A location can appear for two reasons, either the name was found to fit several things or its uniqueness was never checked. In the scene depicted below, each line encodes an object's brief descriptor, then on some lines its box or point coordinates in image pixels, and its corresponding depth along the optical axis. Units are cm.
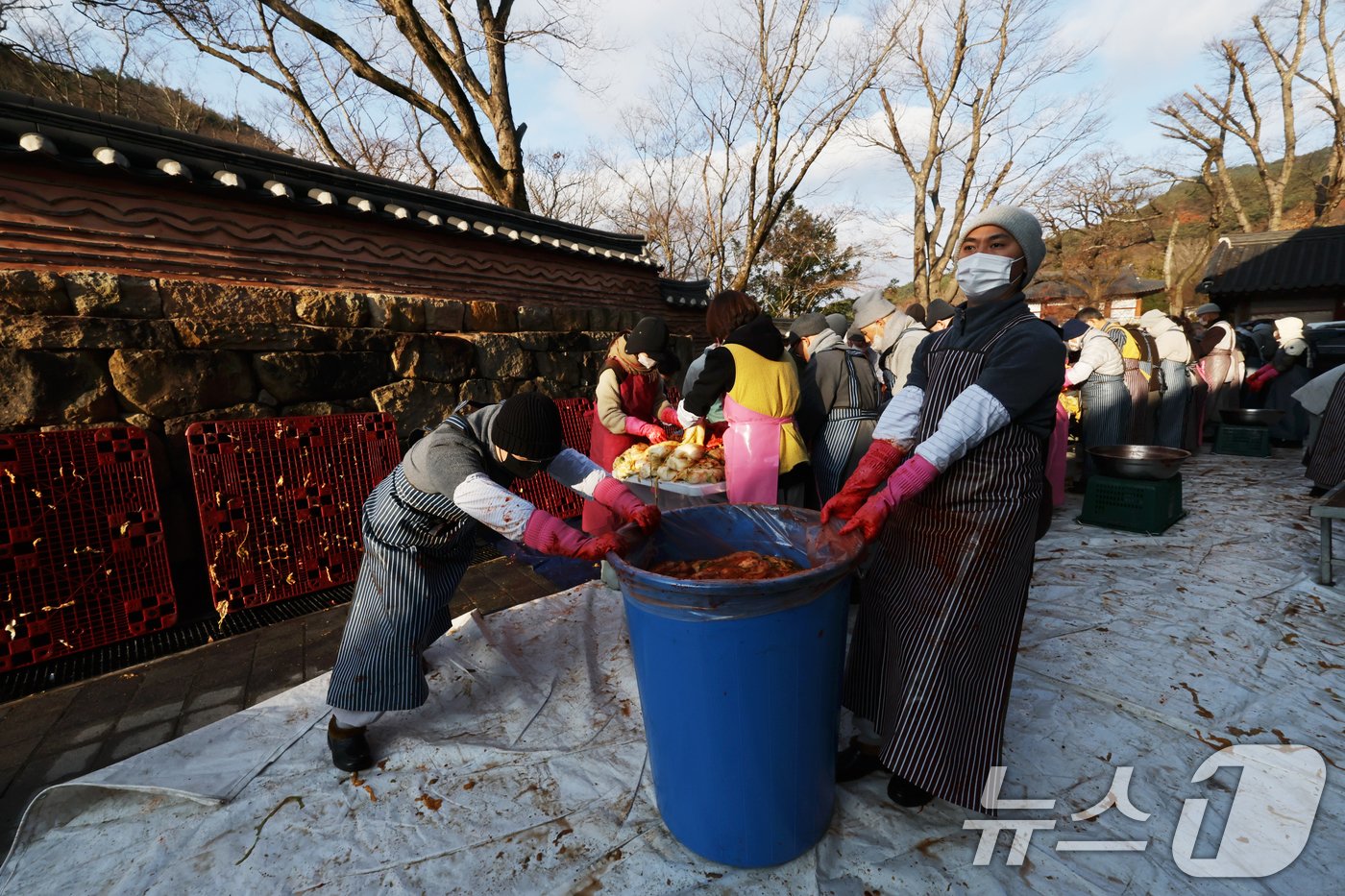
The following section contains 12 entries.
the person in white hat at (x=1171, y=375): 725
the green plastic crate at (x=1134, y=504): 469
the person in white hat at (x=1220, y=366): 860
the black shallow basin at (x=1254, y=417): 762
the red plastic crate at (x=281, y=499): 384
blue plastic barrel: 153
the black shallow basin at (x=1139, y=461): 464
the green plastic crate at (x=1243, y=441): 772
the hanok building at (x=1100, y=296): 2652
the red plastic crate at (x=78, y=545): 318
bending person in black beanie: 216
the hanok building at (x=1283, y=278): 1347
